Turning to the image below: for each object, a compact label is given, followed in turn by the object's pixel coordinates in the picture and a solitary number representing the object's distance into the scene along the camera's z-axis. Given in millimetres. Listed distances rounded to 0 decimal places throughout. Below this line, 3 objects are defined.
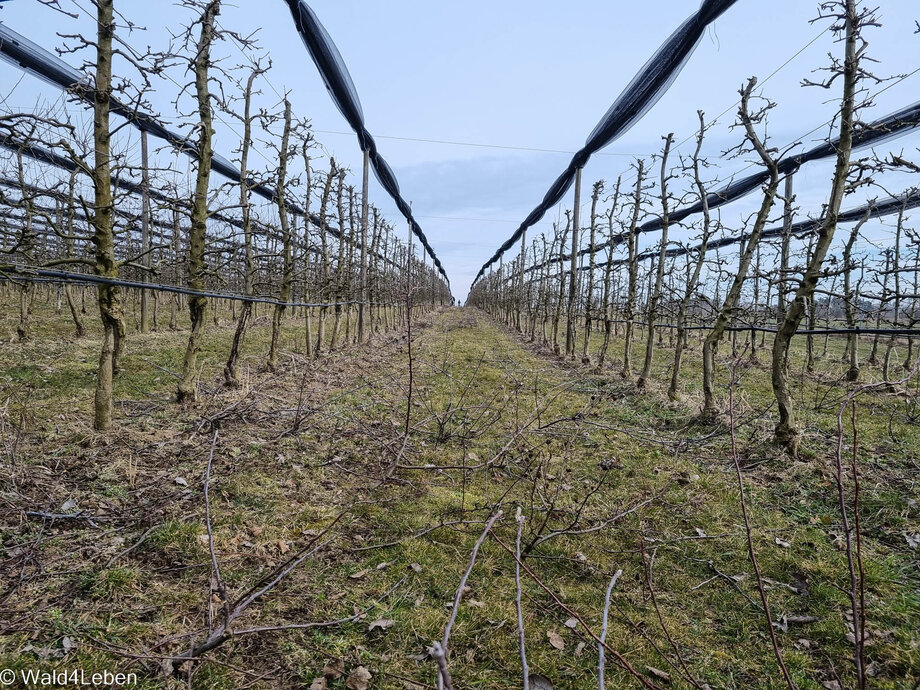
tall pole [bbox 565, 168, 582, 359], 13637
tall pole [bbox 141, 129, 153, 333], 12633
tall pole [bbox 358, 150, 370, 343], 14508
